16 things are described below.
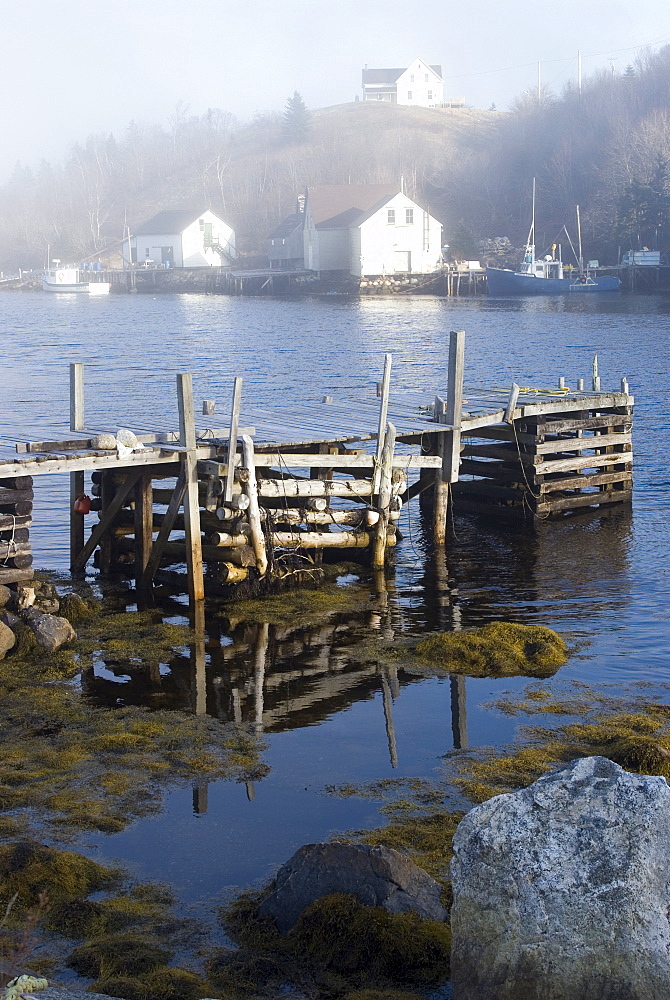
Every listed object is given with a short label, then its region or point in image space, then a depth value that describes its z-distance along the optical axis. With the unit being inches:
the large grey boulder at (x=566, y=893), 227.8
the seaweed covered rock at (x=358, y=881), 297.1
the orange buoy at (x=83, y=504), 705.0
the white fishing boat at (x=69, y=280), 5728.3
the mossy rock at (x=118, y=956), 286.5
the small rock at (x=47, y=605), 600.1
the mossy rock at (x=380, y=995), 274.7
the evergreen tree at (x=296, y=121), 7509.8
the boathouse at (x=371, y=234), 4379.9
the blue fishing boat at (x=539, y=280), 3981.3
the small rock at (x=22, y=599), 586.6
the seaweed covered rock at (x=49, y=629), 561.0
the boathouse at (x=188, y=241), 5531.5
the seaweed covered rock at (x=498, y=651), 557.3
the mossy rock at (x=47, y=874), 323.6
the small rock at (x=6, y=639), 543.5
